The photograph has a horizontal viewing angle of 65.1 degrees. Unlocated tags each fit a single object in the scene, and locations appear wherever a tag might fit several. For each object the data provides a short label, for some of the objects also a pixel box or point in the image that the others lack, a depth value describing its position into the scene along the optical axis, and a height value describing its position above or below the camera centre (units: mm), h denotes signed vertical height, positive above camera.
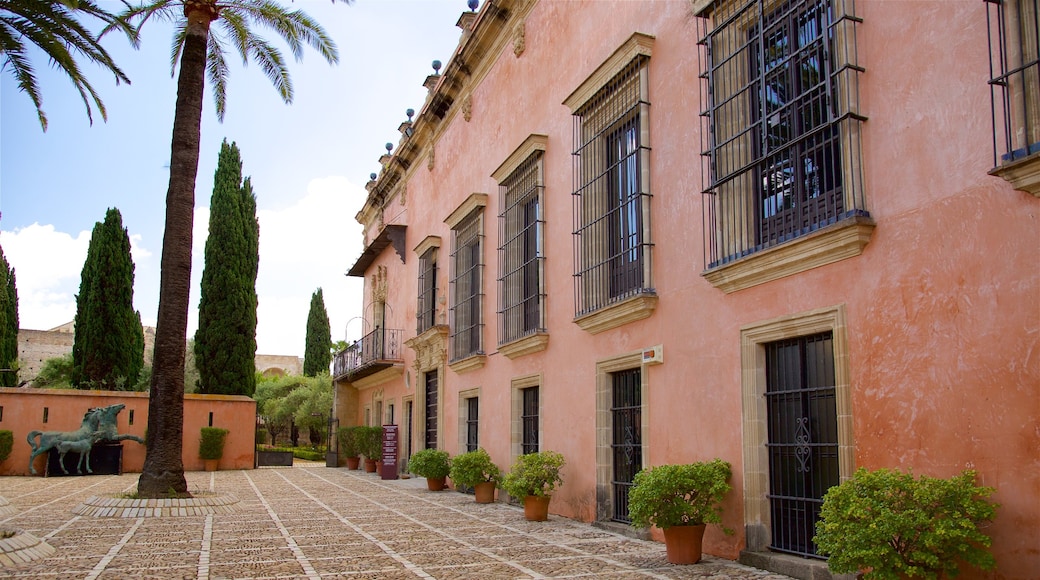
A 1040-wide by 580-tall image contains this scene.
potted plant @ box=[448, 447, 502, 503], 13344 -1216
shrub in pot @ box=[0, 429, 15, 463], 19344 -1056
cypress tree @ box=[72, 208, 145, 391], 29375 +3036
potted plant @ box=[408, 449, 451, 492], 15711 -1291
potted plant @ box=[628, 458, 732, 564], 7270 -928
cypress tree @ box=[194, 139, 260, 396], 26391 +3256
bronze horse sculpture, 19031 -837
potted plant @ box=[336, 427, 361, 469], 23875 -1380
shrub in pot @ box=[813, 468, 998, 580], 4758 -769
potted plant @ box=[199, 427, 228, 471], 22172 -1267
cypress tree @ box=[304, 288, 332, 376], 46469 +3390
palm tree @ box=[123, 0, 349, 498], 11266 +2192
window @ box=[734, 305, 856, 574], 6434 -175
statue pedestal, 19641 -1467
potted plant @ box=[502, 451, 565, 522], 10648 -1062
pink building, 5188 +1311
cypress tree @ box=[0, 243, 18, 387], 31395 +2647
